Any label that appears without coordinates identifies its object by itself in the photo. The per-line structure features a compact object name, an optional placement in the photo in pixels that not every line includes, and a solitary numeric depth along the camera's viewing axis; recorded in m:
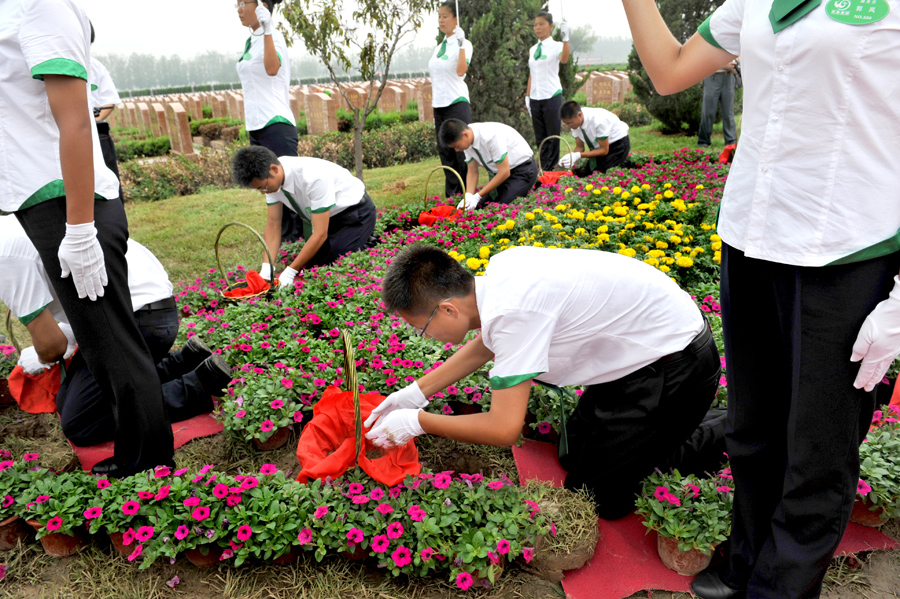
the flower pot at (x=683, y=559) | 1.87
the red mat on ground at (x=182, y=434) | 2.64
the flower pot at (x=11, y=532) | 2.08
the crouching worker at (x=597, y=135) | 6.45
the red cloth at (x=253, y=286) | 3.86
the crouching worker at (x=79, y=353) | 2.27
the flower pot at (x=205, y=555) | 1.96
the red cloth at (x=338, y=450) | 2.05
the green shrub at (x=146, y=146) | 12.91
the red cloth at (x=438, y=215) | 5.10
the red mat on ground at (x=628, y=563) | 1.86
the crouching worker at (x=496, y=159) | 5.31
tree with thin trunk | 6.76
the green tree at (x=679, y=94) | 9.92
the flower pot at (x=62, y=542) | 2.04
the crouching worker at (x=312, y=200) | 3.78
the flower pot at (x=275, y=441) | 2.58
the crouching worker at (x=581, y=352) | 1.69
